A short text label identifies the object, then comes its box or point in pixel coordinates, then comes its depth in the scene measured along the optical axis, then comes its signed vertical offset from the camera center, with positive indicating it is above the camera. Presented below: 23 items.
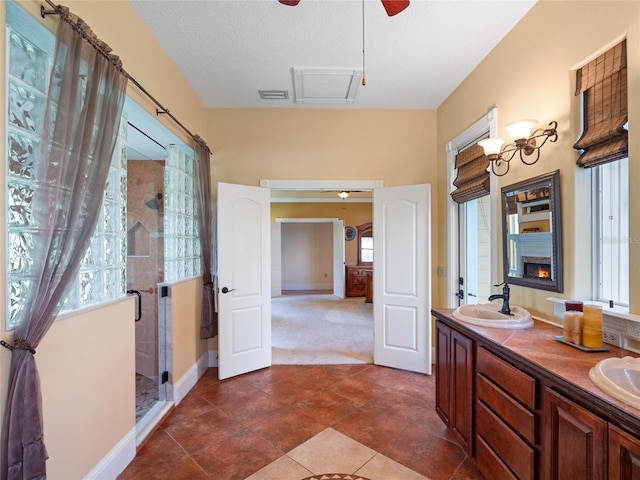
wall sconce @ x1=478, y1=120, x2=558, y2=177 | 1.93 +0.67
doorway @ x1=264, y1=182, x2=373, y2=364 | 4.19 -1.40
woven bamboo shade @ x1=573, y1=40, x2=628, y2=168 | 1.50 +0.70
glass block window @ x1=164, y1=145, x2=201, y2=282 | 2.84 +0.21
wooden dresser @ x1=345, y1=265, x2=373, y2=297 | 8.36 -1.19
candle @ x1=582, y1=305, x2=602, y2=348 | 1.43 -0.44
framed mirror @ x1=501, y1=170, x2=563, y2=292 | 1.89 +0.03
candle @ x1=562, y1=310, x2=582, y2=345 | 1.48 -0.46
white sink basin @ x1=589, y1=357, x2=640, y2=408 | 1.08 -0.52
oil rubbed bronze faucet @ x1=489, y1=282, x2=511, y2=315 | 2.02 -0.44
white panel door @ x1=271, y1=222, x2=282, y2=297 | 8.65 -0.52
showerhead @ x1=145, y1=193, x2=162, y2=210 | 3.01 +0.39
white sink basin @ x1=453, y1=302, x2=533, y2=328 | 1.81 -0.53
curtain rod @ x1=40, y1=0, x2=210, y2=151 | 1.34 +1.07
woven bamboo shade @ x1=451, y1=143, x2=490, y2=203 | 2.70 +0.62
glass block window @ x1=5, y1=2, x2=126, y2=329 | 1.24 +0.48
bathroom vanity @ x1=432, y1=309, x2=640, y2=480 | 0.99 -0.73
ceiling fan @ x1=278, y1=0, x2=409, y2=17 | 1.41 +1.14
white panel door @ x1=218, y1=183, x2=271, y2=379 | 3.18 -0.44
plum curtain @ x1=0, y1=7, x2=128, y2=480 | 1.19 +0.20
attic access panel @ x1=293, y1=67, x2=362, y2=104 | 2.83 +1.60
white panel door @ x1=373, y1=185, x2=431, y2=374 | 3.31 -0.44
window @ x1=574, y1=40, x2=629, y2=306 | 1.52 +0.42
